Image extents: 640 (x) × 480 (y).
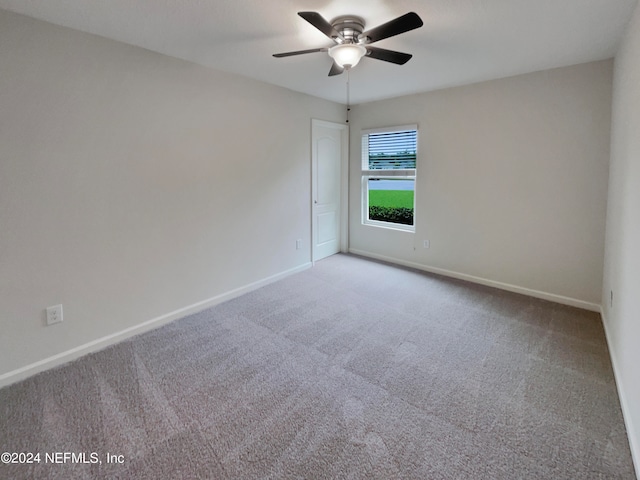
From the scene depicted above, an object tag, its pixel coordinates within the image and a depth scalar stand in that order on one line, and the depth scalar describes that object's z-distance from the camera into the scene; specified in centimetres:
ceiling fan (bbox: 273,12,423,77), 190
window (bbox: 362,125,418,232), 447
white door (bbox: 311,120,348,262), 459
